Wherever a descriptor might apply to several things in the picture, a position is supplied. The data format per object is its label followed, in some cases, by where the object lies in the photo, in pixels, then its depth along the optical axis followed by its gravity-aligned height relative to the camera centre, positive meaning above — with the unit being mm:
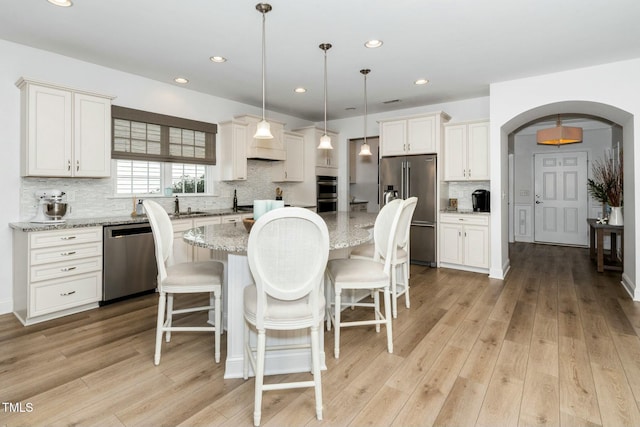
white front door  6801 +354
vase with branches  4617 +405
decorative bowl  2316 -55
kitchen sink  4160 +17
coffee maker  4922 +221
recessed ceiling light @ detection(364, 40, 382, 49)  3248 +1683
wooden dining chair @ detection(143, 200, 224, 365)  2199 -410
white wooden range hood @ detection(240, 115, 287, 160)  5078 +1136
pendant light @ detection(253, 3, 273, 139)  2625 +743
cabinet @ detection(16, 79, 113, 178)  3105 +824
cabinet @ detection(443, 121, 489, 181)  4848 +943
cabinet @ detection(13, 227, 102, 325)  2932 -524
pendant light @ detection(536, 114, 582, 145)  4980 +1206
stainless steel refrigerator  5145 +357
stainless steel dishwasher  3381 -488
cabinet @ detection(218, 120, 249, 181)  4922 +974
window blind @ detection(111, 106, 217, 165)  3959 +1010
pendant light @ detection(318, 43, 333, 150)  3344 +793
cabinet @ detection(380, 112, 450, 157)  5081 +1270
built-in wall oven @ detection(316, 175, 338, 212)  6141 +415
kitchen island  2074 -708
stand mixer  3238 +82
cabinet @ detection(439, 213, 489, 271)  4723 -377
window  4117 +507
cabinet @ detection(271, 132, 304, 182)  5918 +916
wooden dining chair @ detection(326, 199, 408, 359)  2334 -412
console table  4629 -488
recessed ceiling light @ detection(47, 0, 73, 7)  2527 +1616
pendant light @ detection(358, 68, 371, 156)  4004 +813
